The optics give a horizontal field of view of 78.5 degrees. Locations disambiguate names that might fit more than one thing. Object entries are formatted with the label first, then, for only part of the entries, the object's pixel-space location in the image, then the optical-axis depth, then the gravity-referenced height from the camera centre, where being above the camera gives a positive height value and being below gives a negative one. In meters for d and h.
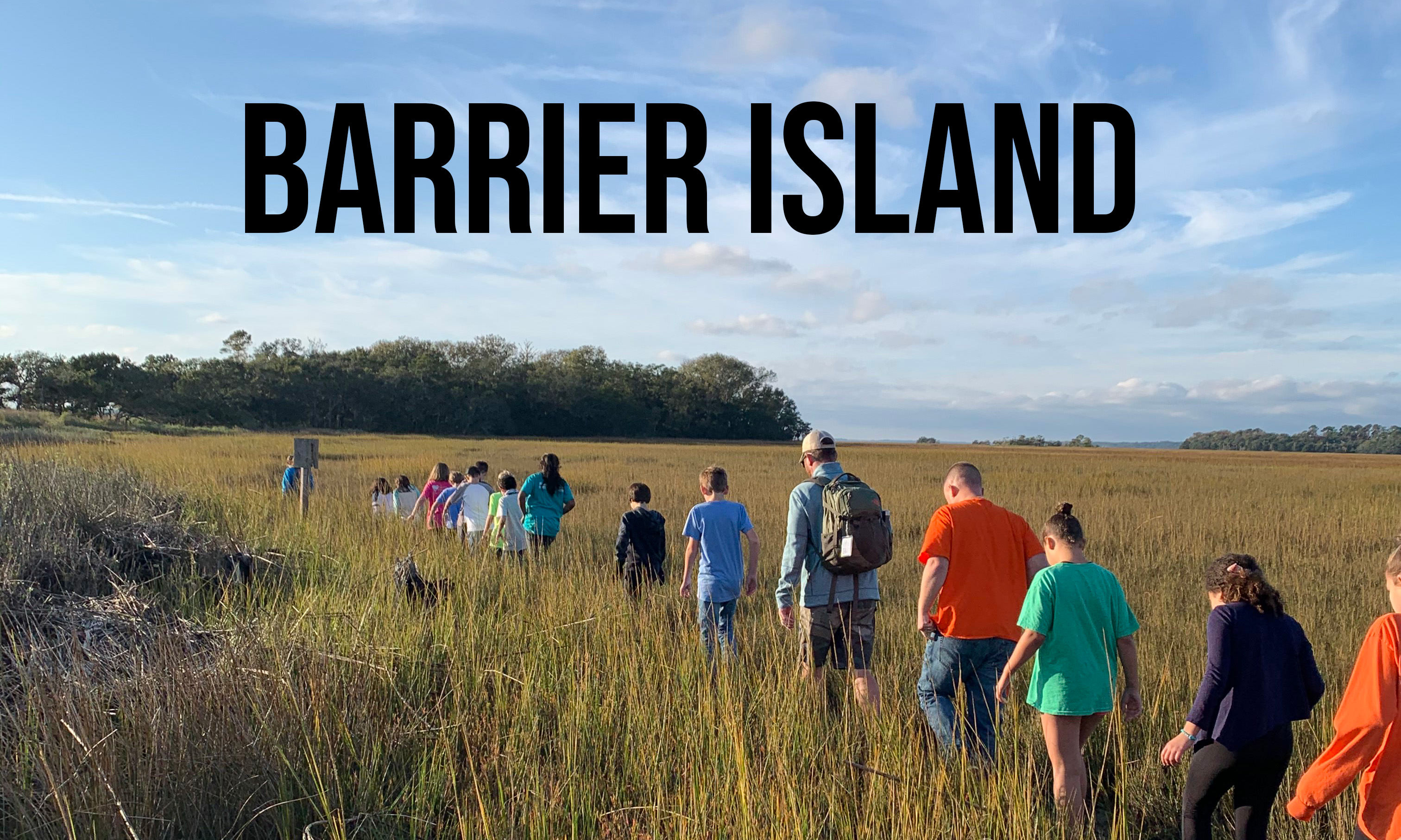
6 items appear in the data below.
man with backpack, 4.82 -0.77
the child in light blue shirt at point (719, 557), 5.94 -0.89
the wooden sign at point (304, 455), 11.38 -0.40
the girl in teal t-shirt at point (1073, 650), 3.73 -0.96
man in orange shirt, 4.26 -0.88
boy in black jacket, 6.97 -0.94
